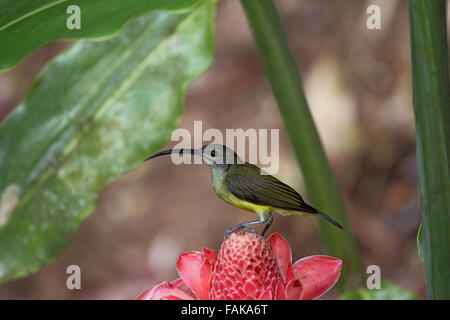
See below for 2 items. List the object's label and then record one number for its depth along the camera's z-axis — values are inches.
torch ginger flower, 46.4
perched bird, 46.8
